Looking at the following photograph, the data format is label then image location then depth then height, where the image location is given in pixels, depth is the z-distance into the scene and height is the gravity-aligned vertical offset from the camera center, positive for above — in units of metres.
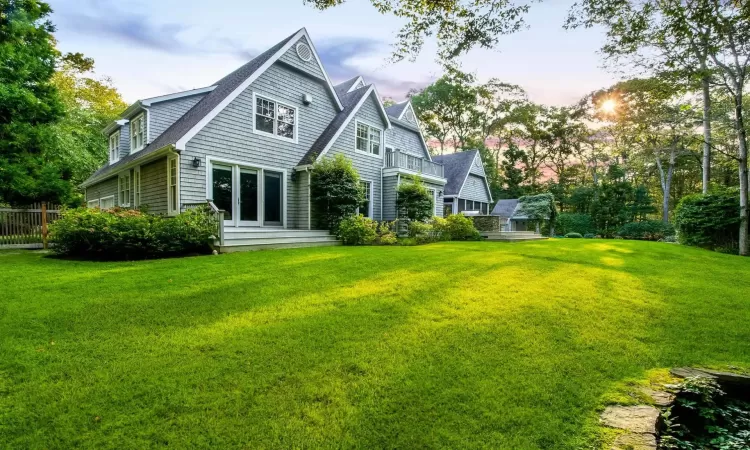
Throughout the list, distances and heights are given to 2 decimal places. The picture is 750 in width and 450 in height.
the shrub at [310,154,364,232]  12.60 +1.11
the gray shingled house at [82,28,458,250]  10.67 +2.75
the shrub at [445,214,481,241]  15.10 -0.43
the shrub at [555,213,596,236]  29.09 -0.37
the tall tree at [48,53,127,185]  17.16 +6.79
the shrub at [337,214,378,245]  12.07 -0.47
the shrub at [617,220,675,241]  23.77 -0.74
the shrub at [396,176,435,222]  15.43 +0.85
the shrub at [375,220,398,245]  12.51 -0.64
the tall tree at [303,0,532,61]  5.65 +3.48
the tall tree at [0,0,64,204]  13.56 +4.23
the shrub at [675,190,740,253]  13.30 -0.02
